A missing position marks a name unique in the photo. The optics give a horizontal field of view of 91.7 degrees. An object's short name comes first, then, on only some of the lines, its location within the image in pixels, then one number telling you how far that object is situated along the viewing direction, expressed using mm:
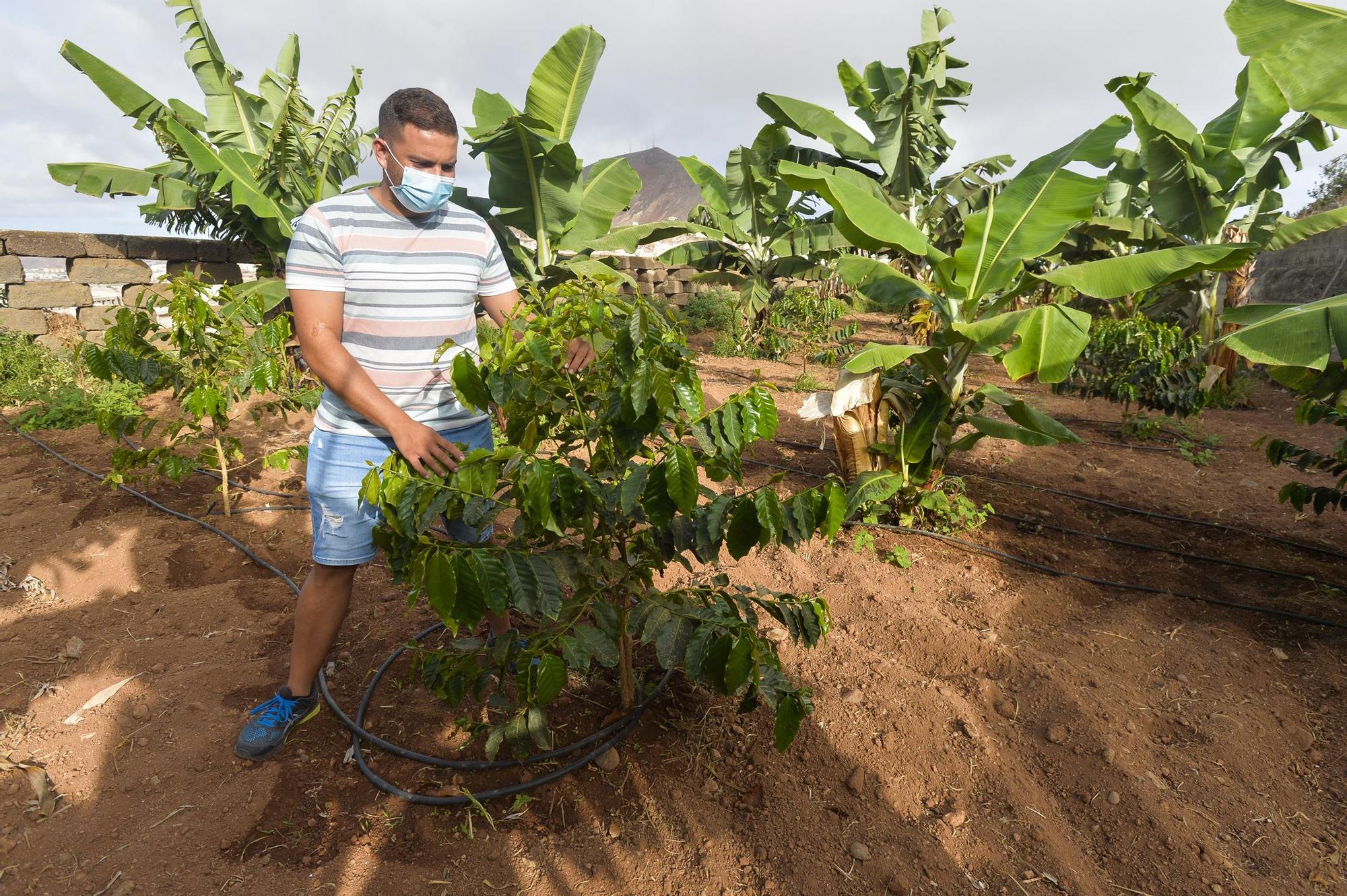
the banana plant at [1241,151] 2609
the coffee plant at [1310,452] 2801
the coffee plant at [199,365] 3129
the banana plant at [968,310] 2854
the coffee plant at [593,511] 1397
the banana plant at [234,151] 6039
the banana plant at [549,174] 5824
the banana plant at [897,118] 6703
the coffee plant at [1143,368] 5113
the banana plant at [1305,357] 2379
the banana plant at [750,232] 8008
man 1739
